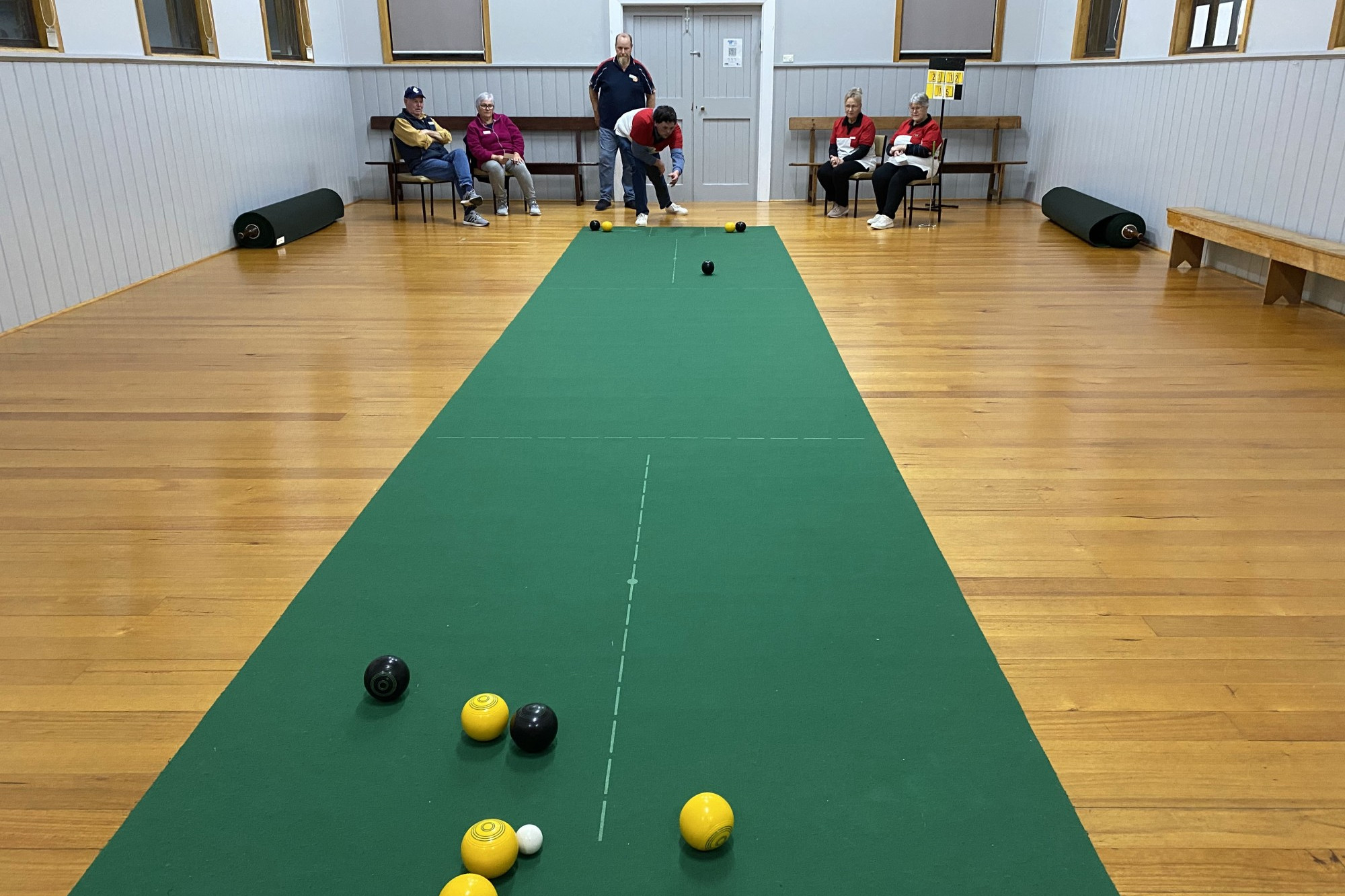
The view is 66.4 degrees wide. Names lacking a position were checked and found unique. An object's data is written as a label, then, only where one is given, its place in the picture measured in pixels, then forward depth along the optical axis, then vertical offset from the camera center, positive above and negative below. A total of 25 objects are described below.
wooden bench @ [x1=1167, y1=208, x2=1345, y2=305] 5.75 -1.02
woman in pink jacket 10.46 -0.73
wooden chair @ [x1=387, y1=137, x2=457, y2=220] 10.38 -0.99
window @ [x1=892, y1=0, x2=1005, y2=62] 11.14 +0.44
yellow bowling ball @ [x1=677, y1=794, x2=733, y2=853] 1.89 -1.30
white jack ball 1.90 -1.33
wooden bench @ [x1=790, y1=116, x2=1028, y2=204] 11.32 -0.56
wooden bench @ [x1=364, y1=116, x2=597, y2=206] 11.22 -0.56
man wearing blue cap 9.85 -0.74
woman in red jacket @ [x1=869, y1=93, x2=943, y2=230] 9.69 -0.75
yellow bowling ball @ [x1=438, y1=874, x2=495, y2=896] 1.71 -1.27
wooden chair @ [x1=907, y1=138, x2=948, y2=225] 9.87 -1.02
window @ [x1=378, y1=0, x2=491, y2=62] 11.22 +0.46
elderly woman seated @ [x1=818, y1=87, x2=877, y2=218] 10.36 -0.73
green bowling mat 1.92 -1.37
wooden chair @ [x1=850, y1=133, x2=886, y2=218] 10.38 -0.97
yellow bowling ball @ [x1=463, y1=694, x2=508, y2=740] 2.21 -1.31
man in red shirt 9.53 -0.65
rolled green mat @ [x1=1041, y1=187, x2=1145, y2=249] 8.50 -1.21
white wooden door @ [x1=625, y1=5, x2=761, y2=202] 11.36 -0.06
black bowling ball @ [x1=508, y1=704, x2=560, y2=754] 2.16 -1.29
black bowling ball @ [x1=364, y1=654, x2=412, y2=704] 2.35 -1.30
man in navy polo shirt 10.37 -0.14
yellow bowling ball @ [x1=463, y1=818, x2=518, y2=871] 1.82 -1.30
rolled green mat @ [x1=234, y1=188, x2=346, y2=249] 8.65 -1.20
